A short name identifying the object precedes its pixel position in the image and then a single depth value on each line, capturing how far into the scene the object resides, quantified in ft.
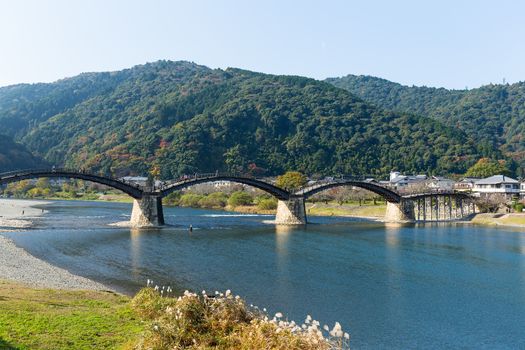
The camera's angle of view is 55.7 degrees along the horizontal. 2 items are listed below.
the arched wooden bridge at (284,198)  175.22
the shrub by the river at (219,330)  33.59
